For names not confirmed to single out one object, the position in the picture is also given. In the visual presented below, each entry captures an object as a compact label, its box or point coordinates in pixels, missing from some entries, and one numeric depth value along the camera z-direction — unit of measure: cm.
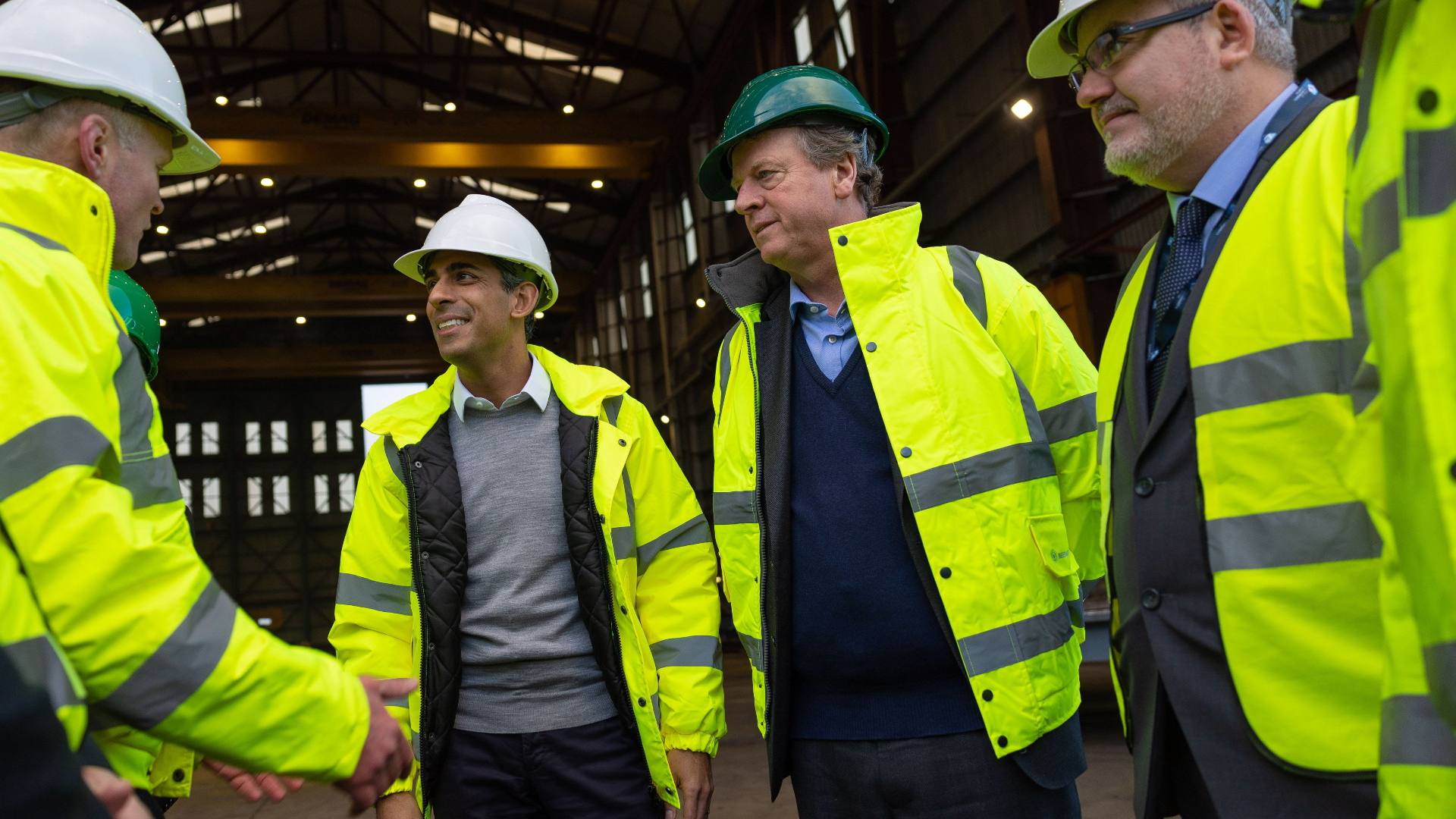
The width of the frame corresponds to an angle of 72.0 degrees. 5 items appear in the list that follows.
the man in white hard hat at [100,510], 117
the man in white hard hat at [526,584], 250
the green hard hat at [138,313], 245
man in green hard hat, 197
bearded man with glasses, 132
